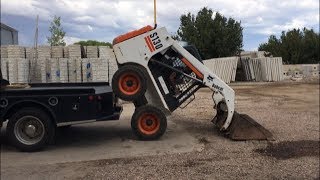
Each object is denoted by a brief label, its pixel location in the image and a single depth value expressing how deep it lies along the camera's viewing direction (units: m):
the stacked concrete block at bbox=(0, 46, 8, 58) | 11.49
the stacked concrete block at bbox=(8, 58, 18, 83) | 11.23
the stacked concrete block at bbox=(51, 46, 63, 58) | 11.68
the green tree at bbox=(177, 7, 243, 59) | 26.59
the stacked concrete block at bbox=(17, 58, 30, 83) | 11.29
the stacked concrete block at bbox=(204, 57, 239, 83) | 19.40
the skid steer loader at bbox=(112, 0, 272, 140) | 5.76
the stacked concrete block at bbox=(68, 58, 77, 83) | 11.50
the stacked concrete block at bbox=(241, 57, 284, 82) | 19.98
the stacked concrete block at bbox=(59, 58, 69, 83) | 11.45
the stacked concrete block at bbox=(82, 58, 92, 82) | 11.48
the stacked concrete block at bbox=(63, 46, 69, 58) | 11.75
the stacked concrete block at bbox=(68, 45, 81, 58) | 11.63
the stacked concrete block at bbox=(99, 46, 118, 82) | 11.44
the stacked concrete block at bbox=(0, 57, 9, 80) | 11.20
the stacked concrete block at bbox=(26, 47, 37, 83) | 11.38
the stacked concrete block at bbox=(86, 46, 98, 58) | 11.75
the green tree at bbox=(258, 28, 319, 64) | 33.16
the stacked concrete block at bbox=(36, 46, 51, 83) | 11.42
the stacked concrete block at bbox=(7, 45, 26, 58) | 11.44
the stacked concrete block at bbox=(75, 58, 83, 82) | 11.48
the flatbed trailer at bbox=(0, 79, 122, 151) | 5.15
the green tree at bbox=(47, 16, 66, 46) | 20.72
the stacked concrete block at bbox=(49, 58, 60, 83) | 11.45
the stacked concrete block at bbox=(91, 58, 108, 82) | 11.40
